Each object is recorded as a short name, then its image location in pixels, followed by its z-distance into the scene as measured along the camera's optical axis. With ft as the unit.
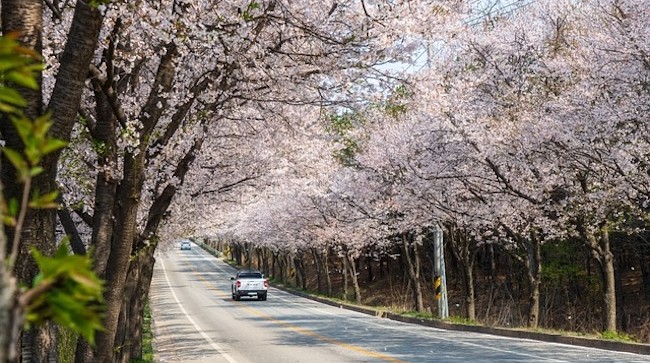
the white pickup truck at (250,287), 150.61
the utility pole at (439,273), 93.40
